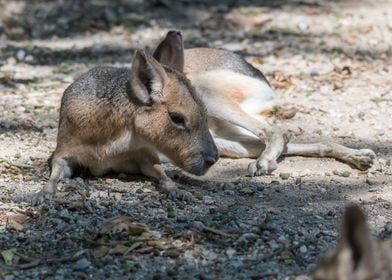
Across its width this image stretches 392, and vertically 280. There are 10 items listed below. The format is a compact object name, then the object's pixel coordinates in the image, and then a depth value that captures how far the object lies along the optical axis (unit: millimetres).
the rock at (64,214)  9927
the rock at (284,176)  11808
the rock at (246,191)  11117
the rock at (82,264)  8703
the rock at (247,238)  9320
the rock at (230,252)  9016
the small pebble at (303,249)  9148
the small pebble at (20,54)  17811
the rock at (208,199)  10625
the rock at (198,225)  9609
